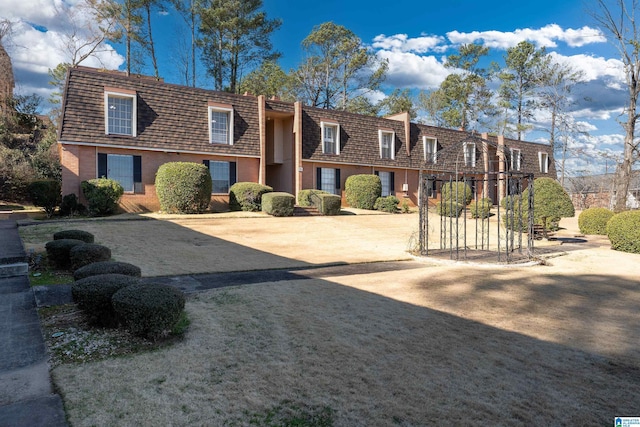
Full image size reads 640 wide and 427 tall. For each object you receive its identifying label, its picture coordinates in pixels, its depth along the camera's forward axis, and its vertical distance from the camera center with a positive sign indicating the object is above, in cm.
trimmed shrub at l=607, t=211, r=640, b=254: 1188 -85
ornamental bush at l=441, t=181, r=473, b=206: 2520 +63
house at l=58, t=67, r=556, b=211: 1711 +355
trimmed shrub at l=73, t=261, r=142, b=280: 539 -90
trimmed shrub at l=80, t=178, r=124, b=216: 1580 +48
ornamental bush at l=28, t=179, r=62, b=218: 1641 +51
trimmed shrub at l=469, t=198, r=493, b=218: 2374 -26
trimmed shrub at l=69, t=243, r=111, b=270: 709 -90
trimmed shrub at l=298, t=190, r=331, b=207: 2123 +44
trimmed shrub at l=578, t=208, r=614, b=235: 1658 -69
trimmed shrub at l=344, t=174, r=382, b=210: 2323 +88
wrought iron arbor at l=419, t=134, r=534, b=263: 1032 -129
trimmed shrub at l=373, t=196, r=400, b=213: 2305 +5
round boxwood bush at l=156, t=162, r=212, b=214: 1697 +85
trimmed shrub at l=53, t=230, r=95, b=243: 852 -64
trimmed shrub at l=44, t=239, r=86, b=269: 746 -89
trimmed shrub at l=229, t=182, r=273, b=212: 1930 +41
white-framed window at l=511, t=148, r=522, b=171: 3188 +424
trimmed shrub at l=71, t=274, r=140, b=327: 436 -104
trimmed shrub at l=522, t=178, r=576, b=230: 1414 +12
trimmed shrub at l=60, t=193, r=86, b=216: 1612 -1
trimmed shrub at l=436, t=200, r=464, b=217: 2255 -21
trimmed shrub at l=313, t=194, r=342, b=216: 1995 +5
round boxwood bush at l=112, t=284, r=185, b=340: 397 -107
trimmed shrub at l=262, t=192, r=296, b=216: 1812 +5
